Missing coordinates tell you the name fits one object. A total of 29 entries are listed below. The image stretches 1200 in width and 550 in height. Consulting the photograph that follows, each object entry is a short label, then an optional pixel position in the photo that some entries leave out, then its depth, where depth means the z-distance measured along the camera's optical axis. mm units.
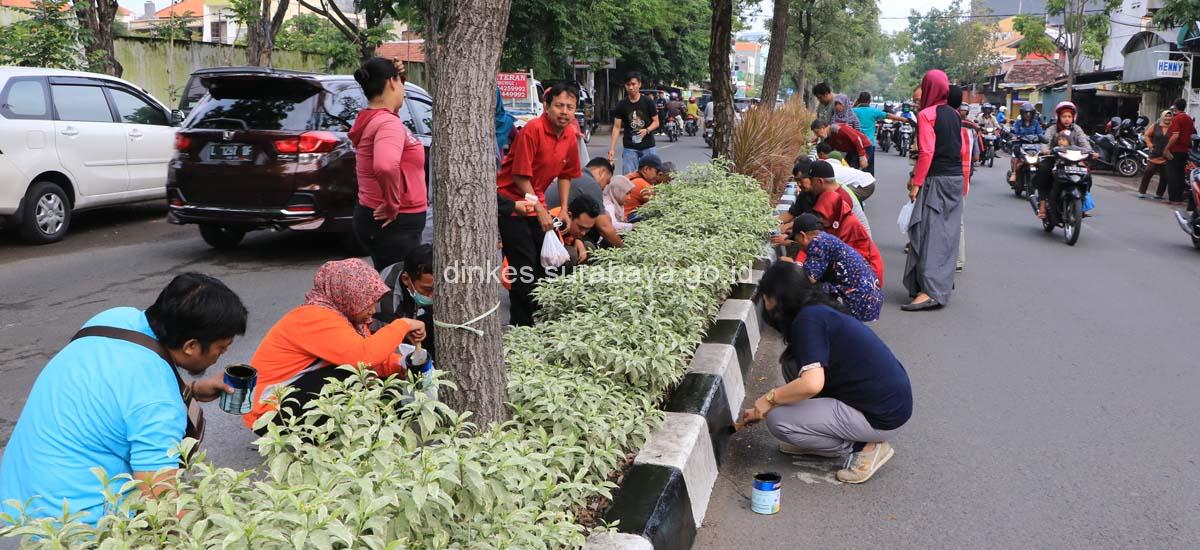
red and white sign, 22641
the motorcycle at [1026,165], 14844
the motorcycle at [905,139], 26625
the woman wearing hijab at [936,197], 7691
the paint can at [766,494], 3988
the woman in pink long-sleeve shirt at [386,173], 5090
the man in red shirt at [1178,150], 14945
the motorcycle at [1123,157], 21188
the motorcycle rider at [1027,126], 17484
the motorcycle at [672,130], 32556
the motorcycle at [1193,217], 10844
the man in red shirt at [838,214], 6895
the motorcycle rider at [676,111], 33250
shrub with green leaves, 2105
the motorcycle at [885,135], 28302
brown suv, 7906
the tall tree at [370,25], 19594
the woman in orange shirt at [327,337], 3742
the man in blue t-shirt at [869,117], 13913
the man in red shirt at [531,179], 5973
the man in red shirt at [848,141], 12195
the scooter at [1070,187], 10836
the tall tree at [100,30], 13969
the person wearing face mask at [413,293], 4746
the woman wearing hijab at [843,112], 12859
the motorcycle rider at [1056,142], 11523
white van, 8727
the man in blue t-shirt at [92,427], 2469
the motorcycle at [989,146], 22375
